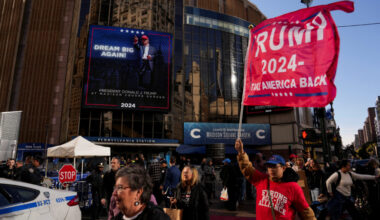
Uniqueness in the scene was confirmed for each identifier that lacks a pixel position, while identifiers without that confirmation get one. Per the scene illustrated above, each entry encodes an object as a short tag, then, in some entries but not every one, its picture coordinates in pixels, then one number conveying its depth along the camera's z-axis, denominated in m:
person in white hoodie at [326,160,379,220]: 5.46
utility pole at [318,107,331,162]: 9.62
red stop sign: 8.68
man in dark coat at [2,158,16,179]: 7.57
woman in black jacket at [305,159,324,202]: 7.41
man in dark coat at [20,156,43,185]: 7.00
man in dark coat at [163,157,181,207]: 6.98
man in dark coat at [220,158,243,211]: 9.07
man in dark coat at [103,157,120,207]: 5.61
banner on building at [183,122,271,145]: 31.17
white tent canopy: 10.93
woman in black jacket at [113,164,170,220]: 1.73
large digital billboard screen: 27.34
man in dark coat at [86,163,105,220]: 7.34
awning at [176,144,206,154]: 29.25
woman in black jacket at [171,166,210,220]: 4.18
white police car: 3.89
